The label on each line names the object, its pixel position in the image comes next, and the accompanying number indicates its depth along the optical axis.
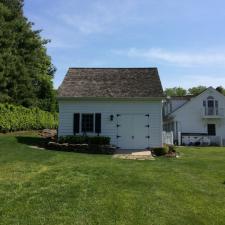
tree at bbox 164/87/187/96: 65.73
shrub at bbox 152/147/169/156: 11.98
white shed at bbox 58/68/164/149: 14.00
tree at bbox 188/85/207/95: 62.44
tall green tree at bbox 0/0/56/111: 20.66
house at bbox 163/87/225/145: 25.43
